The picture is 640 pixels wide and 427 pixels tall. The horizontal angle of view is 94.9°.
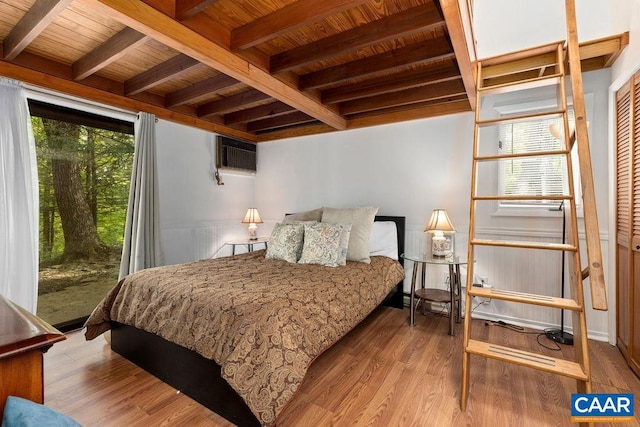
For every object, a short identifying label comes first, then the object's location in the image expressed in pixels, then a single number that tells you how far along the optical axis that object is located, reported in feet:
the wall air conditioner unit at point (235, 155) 13.01
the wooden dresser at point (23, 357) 2.16
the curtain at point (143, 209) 9.67
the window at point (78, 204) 8.56
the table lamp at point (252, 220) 13.44
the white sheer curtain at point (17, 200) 7.31
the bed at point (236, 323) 4.67
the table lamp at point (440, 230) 9.26
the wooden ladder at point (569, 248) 4.79
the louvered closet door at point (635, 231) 6.38
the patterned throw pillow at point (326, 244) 8.67
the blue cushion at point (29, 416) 1.95
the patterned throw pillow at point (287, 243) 9.18
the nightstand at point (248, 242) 12.62
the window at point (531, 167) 8.71
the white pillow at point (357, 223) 9.34
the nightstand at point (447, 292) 8.51
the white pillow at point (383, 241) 10.32
